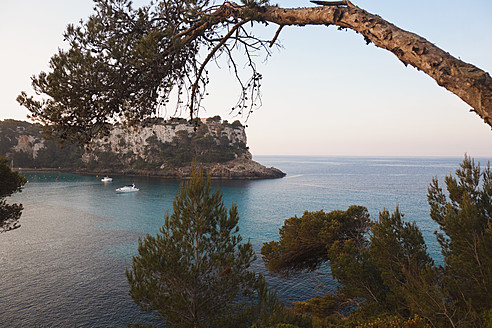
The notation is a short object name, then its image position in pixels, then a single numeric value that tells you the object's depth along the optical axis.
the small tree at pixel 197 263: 10.62
